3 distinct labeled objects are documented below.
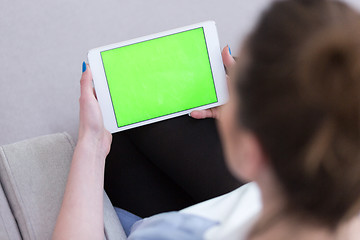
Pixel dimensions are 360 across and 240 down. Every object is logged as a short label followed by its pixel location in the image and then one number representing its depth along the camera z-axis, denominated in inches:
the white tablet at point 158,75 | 45.1
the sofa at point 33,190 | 41.2
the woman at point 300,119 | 26.6
